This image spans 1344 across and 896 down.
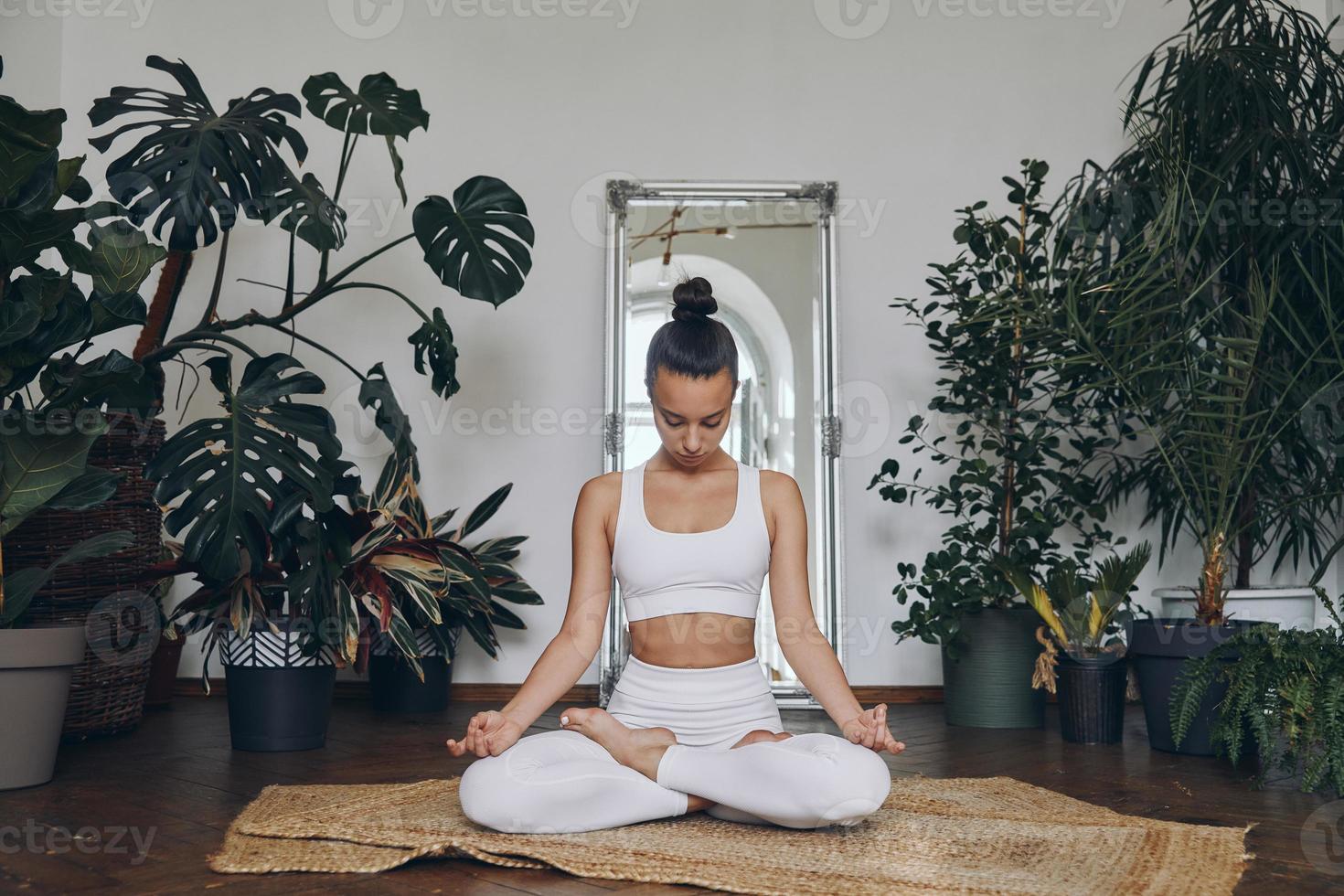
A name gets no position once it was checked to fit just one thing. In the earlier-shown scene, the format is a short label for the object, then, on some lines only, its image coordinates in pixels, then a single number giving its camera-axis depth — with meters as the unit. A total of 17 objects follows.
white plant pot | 2.71
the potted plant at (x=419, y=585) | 2.70
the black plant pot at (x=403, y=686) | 3.32
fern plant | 2.12
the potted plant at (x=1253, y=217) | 2.78
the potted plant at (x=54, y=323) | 2.08
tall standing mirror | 3.67
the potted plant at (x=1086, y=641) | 2.84
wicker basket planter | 2.63
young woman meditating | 1.62
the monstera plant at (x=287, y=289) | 2.28
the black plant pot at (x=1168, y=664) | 2.60
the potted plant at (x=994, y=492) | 3.11
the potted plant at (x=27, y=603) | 2.10
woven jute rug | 1.46
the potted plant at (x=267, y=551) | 2.25
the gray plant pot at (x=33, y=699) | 2.09
